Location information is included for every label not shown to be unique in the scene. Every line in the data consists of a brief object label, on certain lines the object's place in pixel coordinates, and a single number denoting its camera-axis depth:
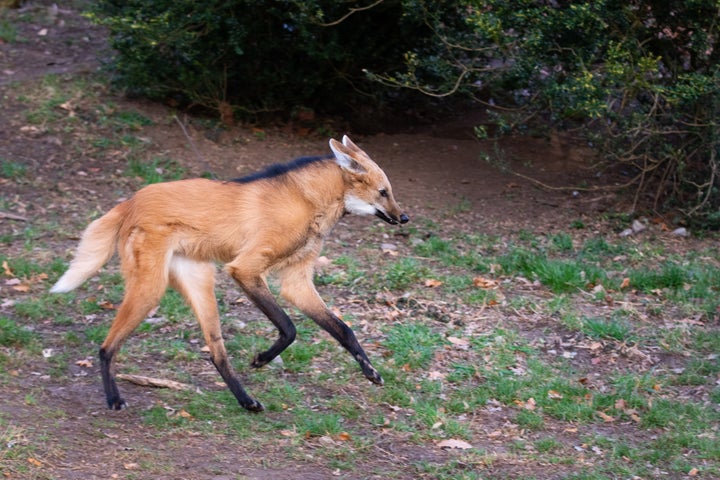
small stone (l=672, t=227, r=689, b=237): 13.20
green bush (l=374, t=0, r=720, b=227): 11.60
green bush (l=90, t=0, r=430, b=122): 14.09
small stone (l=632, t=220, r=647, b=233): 13.37
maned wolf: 8.03
